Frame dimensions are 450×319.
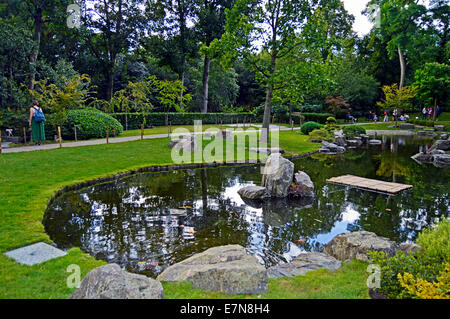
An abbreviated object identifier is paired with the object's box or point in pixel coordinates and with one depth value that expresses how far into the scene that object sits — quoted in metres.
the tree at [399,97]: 28.61
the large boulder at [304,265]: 3.90
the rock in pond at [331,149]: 16.70
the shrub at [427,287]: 2.57
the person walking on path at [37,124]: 12.86
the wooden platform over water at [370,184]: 8.46
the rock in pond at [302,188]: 8.05
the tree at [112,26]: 25.77
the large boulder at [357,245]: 4.14
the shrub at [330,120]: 21.41
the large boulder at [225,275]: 3.15
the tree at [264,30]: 14.66
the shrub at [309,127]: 22.77
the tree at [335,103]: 31.84
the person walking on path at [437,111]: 30.56
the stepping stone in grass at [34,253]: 3.92
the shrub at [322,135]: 19.66
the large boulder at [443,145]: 15.80
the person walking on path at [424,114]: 31.60
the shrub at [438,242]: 3.42
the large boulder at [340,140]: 18.88
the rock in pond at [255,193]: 7.81
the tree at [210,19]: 25.91
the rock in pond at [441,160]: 12.57
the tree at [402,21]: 32.49
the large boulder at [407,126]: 29.00
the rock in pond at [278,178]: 7.99
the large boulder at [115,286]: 2.49
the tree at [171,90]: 27.70
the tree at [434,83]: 27.98
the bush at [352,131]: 21.30
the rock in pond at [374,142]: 20.03
